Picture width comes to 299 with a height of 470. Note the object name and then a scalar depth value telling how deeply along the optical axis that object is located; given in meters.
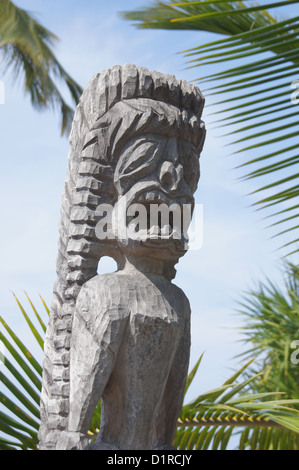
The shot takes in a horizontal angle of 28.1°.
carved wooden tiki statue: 2.73
